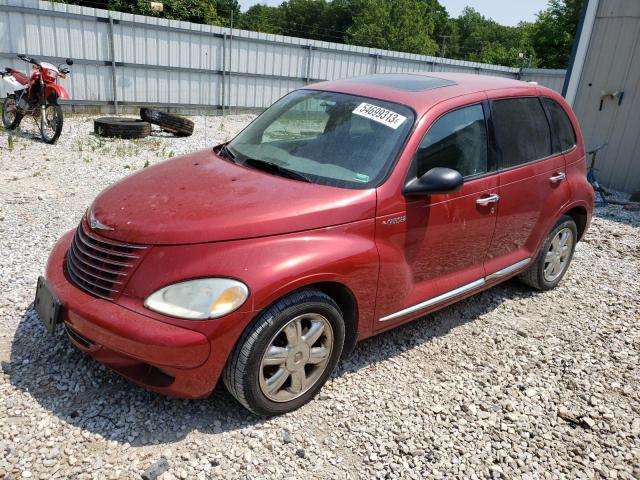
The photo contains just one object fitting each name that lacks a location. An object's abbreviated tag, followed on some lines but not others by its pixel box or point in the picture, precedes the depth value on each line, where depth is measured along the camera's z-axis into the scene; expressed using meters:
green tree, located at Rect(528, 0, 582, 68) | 43.69
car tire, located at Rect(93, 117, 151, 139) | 9.81
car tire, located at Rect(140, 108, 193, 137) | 10.35
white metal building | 8.85
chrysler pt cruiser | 2.58
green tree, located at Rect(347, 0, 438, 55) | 53.25
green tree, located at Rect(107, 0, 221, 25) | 23.42
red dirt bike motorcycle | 8.98
